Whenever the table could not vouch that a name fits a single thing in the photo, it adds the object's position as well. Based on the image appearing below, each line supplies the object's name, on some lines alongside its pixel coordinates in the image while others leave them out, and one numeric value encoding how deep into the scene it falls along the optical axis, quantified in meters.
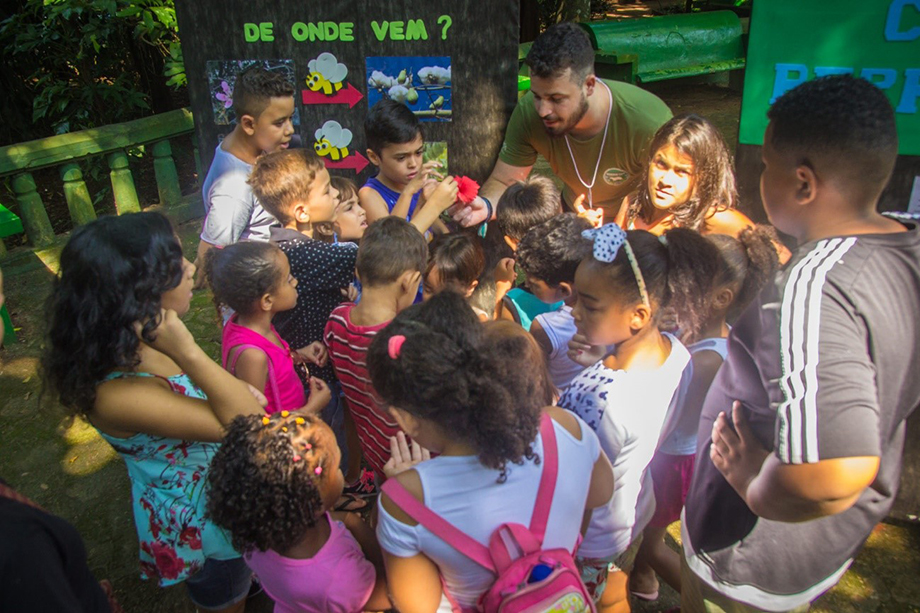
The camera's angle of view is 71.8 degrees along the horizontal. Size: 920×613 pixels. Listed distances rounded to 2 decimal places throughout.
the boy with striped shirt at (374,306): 2.36
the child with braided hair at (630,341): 1.88
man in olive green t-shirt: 3.04
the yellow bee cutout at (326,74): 3.65
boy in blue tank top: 3.18
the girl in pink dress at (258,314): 2.36
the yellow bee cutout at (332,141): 3.84
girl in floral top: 1.75
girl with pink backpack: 1.47
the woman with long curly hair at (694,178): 2.65
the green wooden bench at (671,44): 9.38
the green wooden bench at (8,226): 4.27
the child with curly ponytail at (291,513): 1.66
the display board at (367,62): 3.49
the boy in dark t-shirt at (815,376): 1.31
